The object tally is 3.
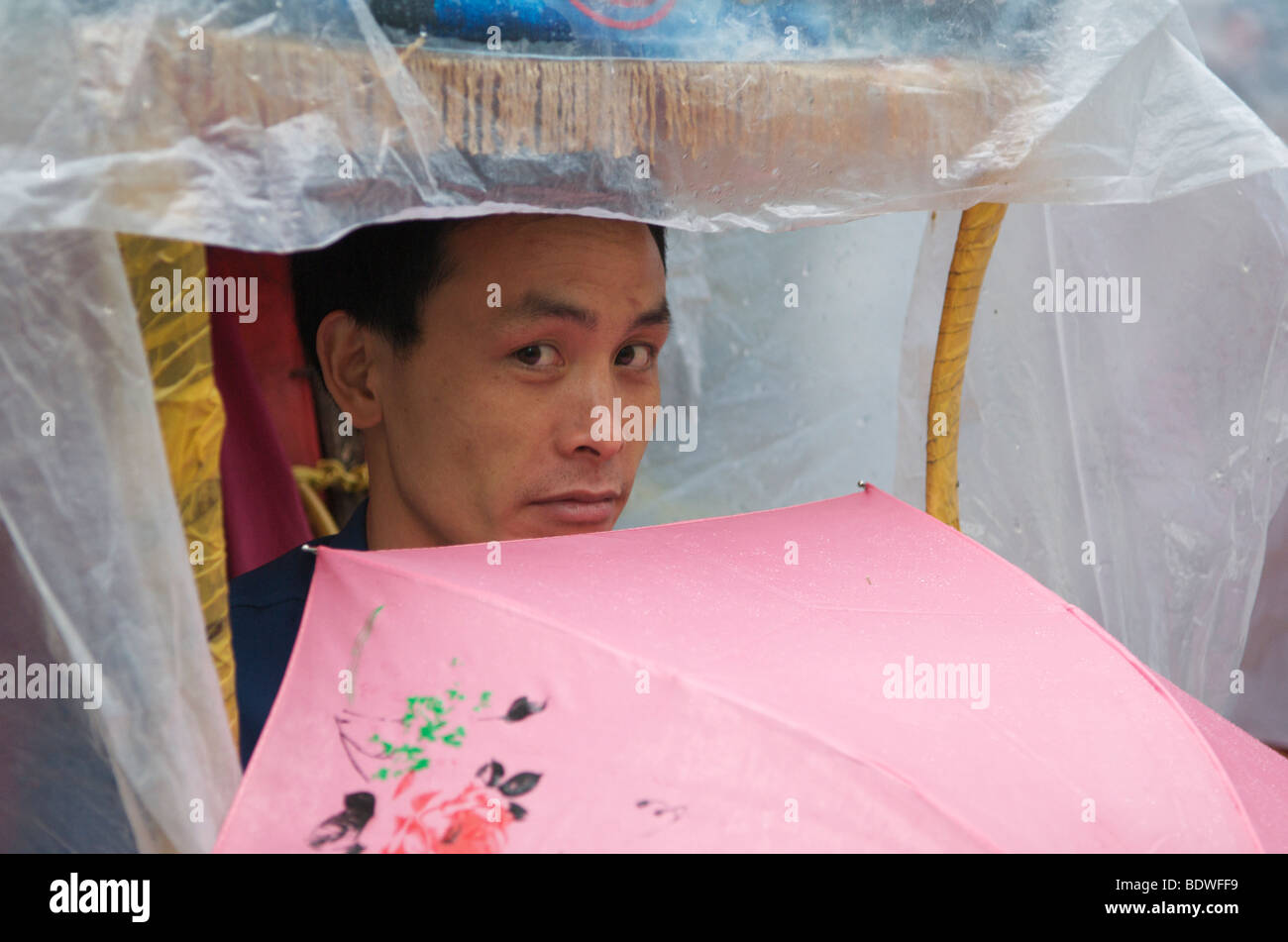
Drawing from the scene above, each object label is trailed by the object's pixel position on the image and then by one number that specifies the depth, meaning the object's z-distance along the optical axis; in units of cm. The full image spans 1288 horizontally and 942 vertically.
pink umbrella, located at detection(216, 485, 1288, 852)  178
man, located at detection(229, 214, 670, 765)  201
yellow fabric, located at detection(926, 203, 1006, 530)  208
